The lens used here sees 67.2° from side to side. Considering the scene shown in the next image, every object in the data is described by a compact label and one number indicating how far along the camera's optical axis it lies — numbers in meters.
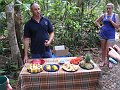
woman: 2.14
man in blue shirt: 1.70
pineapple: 1.57
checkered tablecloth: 1.46
